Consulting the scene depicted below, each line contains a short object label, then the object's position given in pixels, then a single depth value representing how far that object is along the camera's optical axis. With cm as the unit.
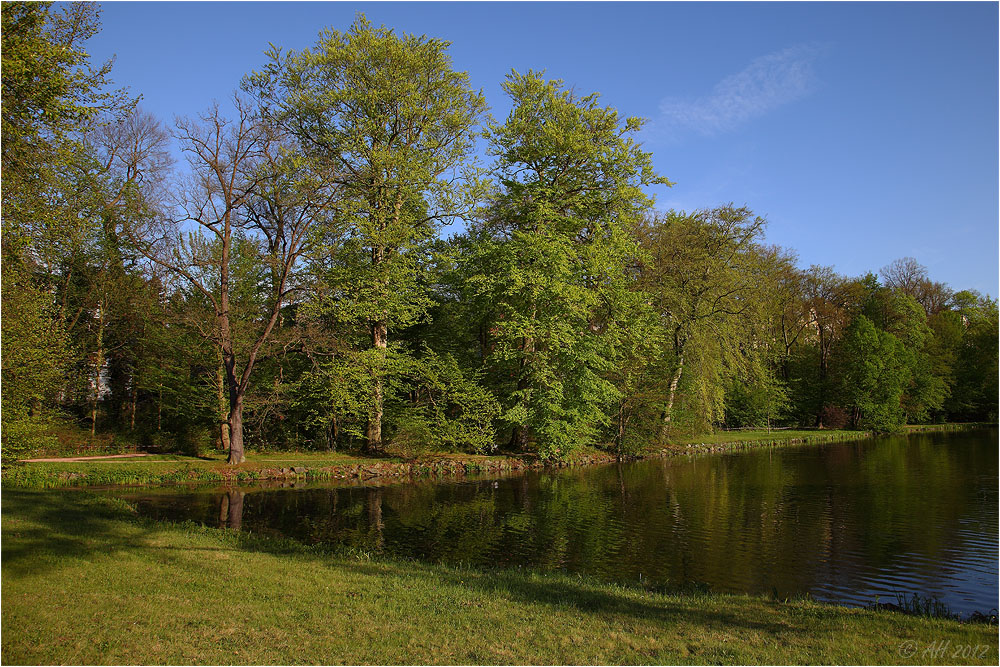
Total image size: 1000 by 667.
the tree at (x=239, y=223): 2161
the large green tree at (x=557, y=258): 2600
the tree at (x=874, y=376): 4519
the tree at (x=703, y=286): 3312
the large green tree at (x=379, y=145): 2441
